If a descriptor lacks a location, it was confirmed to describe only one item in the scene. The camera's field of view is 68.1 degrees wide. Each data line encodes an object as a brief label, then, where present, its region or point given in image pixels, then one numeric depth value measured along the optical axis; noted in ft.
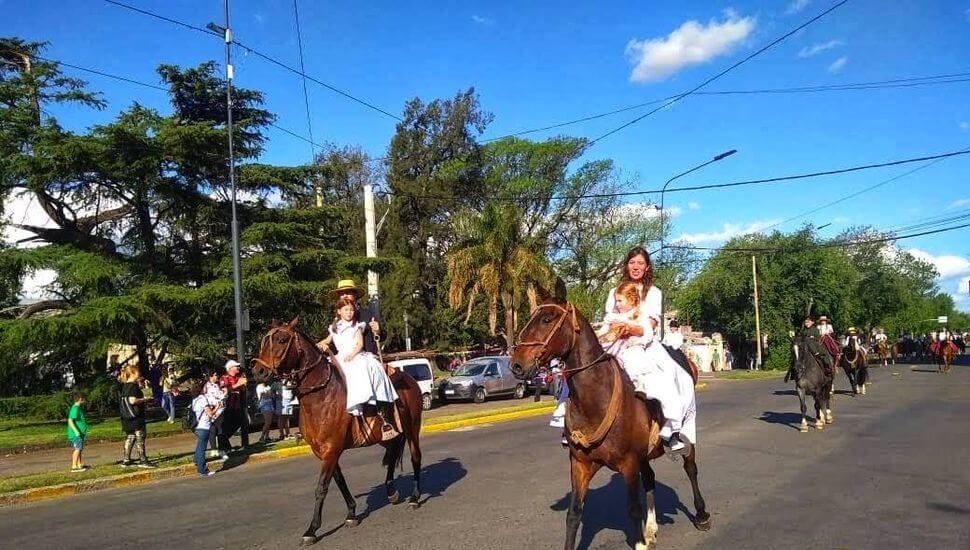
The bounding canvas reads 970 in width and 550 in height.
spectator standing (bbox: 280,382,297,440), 60.59
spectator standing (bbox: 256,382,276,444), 58.18
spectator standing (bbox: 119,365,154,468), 44.80
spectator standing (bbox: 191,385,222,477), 43.39
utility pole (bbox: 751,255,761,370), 163.84
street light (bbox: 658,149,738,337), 100.73
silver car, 91.97
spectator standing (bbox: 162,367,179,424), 72.43
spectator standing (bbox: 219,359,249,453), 49.60
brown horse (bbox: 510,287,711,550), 18.52
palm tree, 115.03
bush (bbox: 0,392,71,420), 77.25
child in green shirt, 44.42
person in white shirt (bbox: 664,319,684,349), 27.89
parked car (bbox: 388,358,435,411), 86.43
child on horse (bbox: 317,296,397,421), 26.45
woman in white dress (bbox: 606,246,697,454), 20.70
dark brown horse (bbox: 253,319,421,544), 25.38
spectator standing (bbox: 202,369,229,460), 45.78
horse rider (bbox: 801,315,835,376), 51.75
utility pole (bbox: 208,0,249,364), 59.00
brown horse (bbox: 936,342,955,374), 127.26
